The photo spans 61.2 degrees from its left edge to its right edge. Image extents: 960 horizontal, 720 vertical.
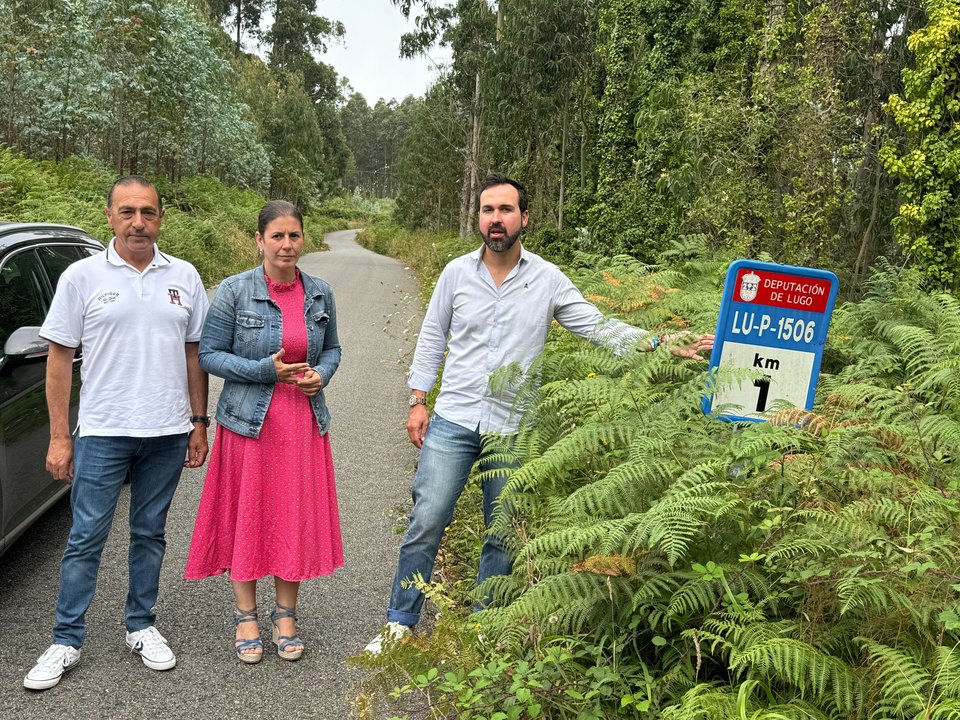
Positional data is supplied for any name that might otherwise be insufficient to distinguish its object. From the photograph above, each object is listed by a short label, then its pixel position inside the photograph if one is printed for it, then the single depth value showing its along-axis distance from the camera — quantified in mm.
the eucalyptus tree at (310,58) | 63688
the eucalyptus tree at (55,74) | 21781
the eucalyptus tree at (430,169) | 43562
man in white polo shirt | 3875
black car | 4480
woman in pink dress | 4105
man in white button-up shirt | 4129
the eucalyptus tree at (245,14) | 63469
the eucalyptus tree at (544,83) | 27719
